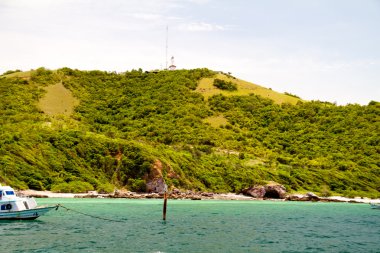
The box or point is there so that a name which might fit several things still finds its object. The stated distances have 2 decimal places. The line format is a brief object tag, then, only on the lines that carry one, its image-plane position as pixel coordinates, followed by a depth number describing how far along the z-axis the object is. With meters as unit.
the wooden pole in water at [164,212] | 51.71
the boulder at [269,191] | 97.06
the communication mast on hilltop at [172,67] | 189.62
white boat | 48.22
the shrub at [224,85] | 169.62
